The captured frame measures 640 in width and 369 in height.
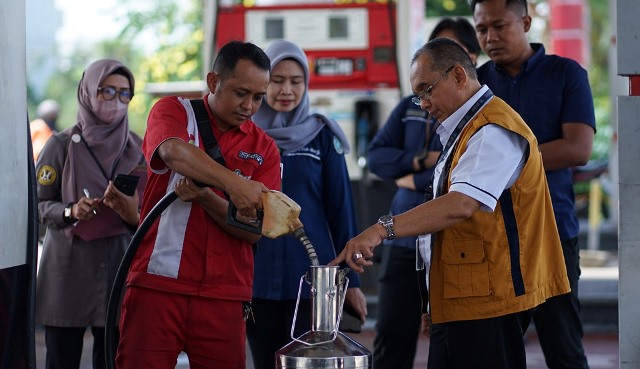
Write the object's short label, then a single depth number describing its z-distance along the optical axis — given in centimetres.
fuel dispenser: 1032
